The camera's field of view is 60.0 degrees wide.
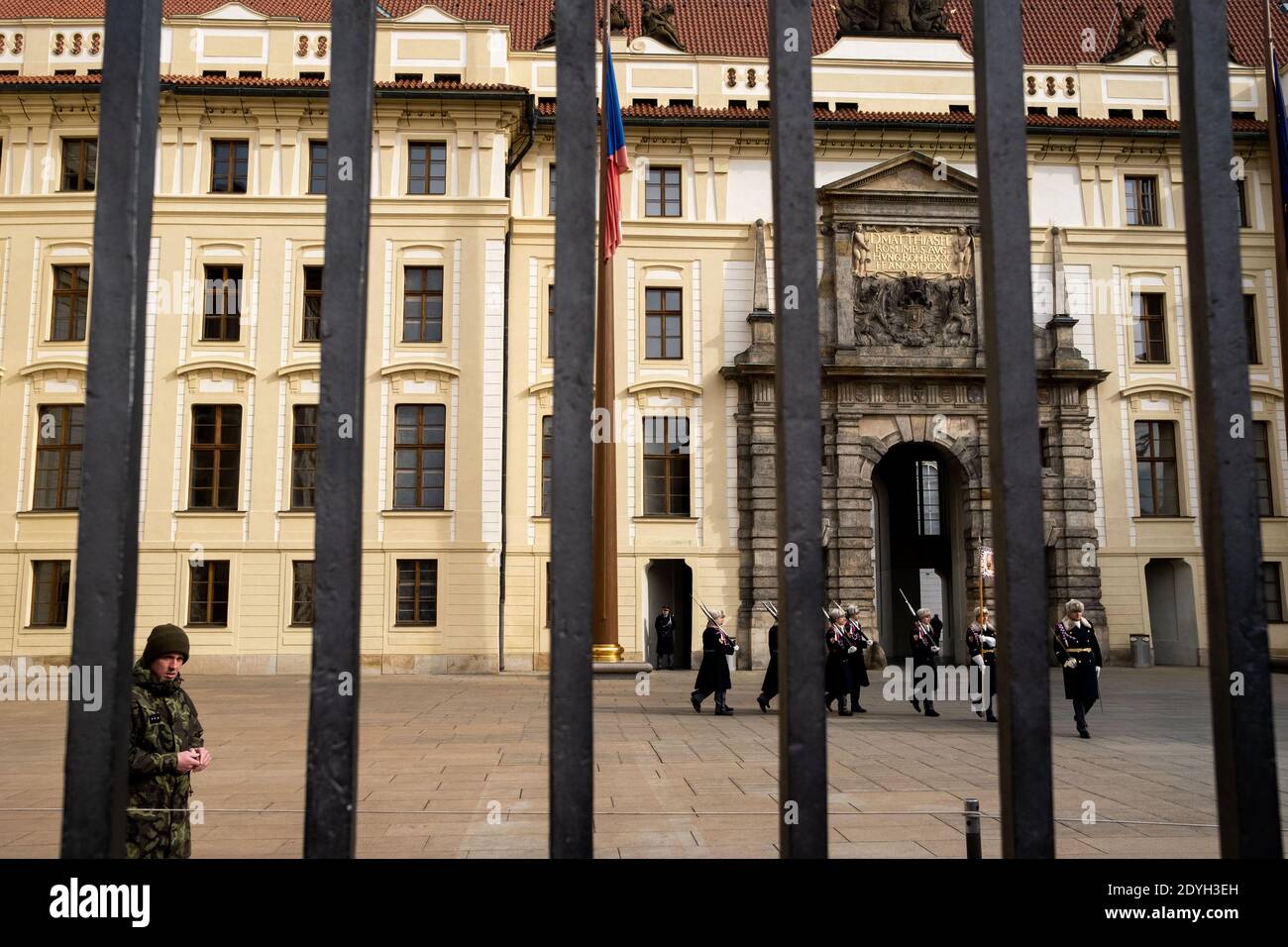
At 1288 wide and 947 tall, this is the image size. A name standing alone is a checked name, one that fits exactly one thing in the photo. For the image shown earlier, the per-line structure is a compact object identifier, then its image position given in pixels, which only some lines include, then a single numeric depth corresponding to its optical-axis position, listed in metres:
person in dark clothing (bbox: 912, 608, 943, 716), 19.41
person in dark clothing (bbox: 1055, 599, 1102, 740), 14.98
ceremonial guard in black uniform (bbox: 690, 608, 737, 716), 18.50
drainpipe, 32.14
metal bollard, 5.30
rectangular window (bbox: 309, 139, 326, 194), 32.56
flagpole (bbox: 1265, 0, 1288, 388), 12.64
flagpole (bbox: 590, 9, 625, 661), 24.50
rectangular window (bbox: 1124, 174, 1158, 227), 34.81
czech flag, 21.75
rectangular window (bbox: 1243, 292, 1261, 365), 34.60
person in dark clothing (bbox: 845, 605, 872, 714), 19.09
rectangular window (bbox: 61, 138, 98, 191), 32.28
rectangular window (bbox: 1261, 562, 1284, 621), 33.03
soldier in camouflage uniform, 4.83
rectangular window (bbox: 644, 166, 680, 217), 33.94
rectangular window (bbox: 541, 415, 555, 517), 32.03
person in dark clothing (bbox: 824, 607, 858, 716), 18.33
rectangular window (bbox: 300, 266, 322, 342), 32.31
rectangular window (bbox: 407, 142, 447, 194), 32.69
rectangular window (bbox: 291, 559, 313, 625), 30.77
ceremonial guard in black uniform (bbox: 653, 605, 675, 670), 31.42
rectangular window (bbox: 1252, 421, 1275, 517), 34.02
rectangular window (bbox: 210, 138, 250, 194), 32.50
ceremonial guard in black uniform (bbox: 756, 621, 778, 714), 18.42
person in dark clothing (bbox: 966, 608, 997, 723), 17.77
